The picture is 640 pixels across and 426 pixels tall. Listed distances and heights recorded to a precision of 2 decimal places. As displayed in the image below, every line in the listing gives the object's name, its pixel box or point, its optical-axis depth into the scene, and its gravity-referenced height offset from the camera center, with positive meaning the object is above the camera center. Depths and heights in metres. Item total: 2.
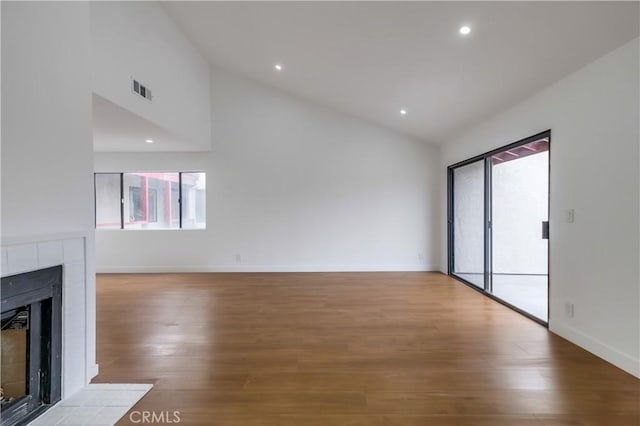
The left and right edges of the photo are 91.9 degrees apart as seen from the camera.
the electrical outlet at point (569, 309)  2.87 -0.91
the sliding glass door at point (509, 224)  4.07 -0.16
